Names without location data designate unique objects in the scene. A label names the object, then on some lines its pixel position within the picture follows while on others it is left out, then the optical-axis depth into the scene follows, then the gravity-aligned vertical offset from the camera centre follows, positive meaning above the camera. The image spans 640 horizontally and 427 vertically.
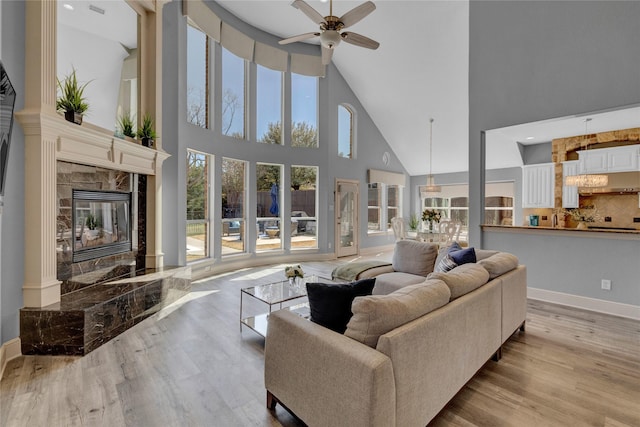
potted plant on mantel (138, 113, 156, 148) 4.23 +1.07
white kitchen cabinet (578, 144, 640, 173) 5.71 +0.99
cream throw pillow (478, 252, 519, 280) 2.68 -0.48
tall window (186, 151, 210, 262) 5.47 +0.08
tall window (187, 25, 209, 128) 5.44 +2.41
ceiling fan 3.19 +2.05
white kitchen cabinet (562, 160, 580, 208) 6.51 +0.44
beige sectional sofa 1.39 -0.76
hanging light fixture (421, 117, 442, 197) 7.33 +0.67
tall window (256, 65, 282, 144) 6.79 +2.35
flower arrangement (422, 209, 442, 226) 6.77 -0.12
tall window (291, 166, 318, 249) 7.30 +0.08
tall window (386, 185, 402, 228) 9.76 +0.24
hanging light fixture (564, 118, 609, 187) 5.36 +0.53
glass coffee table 3.08 -0.88
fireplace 3.48 -0.16
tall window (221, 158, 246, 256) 6.18 +0.09
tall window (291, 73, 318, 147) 7.30 +2.39
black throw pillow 1.81 -0.55
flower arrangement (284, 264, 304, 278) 3.59 -0.73
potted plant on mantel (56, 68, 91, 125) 3.09 +1.09
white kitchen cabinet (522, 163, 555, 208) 6.96 +0.59
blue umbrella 7.01 +0.21
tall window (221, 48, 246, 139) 6.12 +2.36
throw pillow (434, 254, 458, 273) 3.13 -0.55
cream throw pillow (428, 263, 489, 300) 2.10 -0.49
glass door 7.79 -0.19
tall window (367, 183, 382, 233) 8.86 +0.07
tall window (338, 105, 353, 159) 8.14 +2.11
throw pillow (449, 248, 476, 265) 3.12 -0.47
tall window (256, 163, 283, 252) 6.82 +0.08
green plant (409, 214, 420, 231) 10.25 -0.42
